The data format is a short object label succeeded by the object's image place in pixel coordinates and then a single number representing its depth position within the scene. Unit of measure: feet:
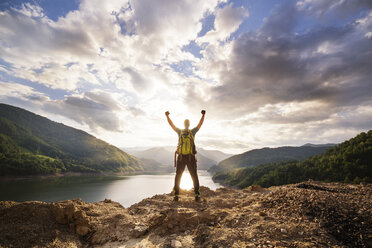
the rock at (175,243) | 11.36
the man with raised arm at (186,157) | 22.94
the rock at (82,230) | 13.89
